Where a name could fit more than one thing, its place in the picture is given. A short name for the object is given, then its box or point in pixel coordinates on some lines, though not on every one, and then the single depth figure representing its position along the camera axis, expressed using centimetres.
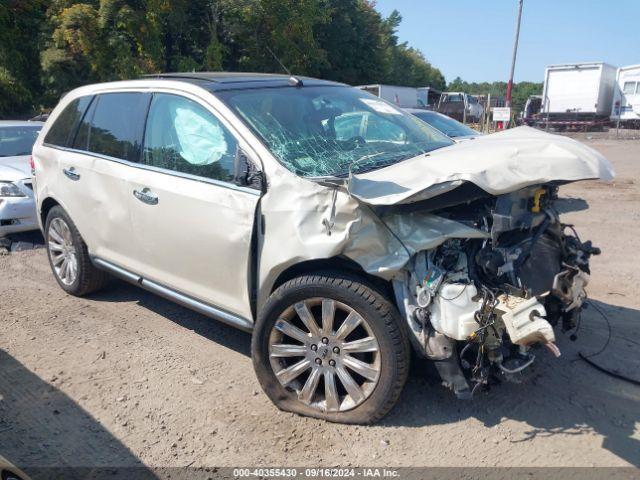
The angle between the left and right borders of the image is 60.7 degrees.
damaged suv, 280
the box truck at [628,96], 2585
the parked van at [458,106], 2895
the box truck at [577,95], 2669
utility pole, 2286
